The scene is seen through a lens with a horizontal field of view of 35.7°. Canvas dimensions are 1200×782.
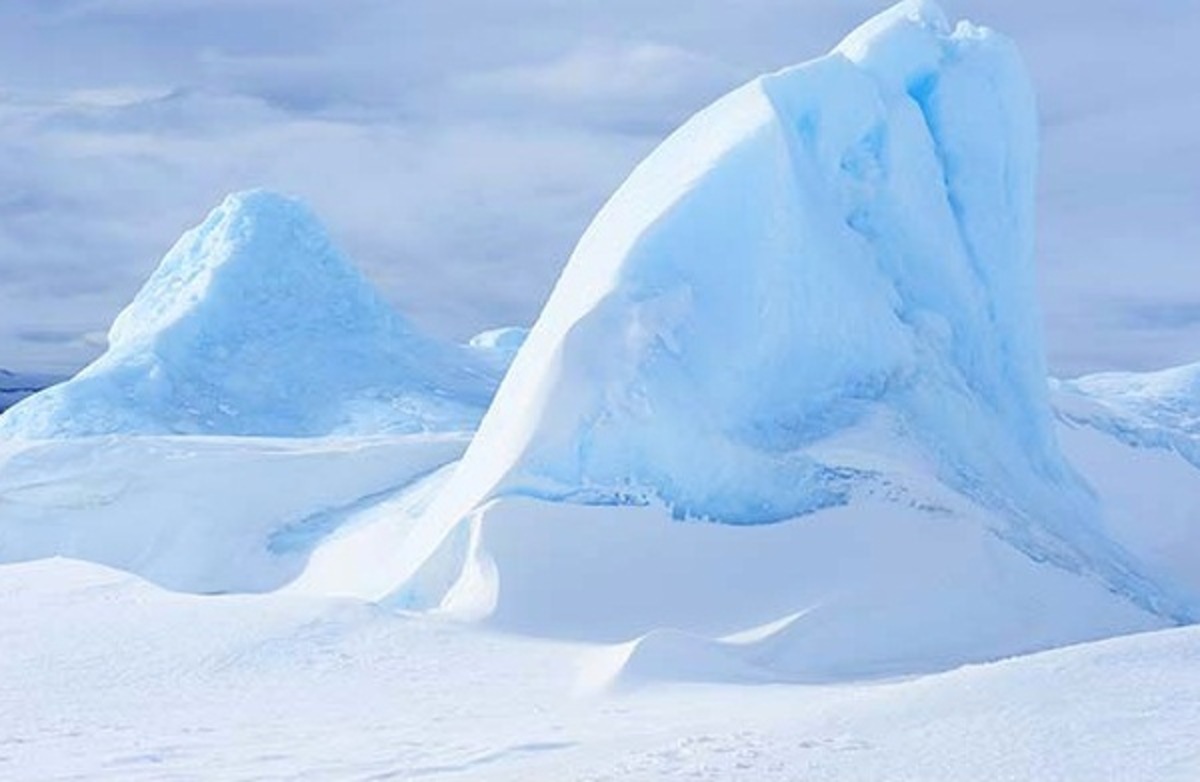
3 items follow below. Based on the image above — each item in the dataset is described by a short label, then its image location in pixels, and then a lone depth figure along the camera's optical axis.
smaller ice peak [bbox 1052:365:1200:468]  22.45
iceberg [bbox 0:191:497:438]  23.70
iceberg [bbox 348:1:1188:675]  11.46
